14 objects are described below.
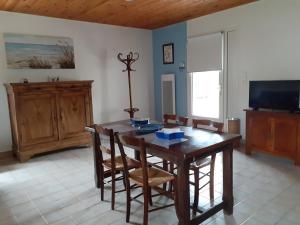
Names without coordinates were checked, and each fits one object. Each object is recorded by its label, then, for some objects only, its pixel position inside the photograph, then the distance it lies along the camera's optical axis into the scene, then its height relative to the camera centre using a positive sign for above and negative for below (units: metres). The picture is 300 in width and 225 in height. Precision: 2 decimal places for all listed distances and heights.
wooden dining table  1.84 -0.58
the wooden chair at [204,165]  2.30 -0.81
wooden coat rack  5.05 +0.41
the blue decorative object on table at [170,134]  2.17 -0.47
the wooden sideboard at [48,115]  3.83 -0.49
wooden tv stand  3.32 -0.79
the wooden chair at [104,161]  2.34 -0.80
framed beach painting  4.09 +0.60
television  3.39 -0.25
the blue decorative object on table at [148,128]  2.51 -0.49
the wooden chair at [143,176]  1.96 -0.82
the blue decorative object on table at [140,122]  2.81 -0.45
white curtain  4.49 +0.53
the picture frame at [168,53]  5.41 +0.63
